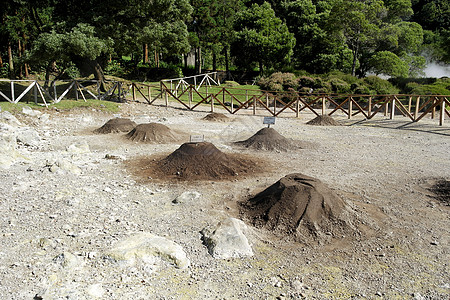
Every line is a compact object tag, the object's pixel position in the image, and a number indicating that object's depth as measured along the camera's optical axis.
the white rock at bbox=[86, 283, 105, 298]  3.97
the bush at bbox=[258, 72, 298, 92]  27.36
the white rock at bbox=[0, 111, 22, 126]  13.15
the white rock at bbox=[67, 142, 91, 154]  10.22
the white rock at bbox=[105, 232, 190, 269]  4.66
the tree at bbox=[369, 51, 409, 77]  29.19
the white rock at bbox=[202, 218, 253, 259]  4.95
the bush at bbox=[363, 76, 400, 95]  25.91
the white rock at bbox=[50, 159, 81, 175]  8.13
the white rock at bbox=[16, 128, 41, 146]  10.89
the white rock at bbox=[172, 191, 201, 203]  6.75
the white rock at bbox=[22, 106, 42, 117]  15.10
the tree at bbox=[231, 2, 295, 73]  31.66
